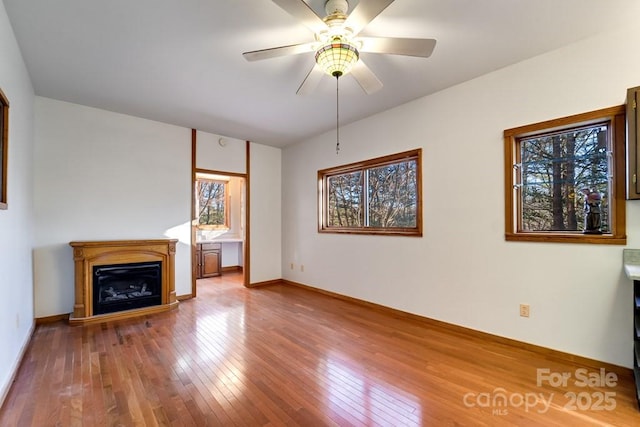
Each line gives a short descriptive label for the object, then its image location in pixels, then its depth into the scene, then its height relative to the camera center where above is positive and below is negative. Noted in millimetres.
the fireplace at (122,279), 3467 -824
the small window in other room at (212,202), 6727 +306
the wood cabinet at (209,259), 6168 -961
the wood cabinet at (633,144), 2045 +483
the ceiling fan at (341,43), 1786 +1196
